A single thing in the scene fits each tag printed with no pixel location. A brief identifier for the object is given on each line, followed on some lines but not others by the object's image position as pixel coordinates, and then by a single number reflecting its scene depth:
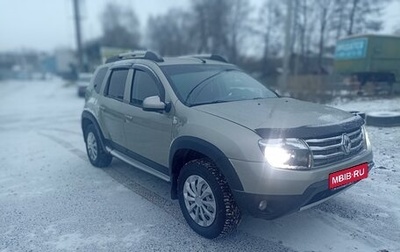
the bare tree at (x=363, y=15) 24.19
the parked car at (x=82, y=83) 20.62
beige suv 2.58
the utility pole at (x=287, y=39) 13.97
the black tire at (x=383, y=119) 6.84
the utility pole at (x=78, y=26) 29.06
